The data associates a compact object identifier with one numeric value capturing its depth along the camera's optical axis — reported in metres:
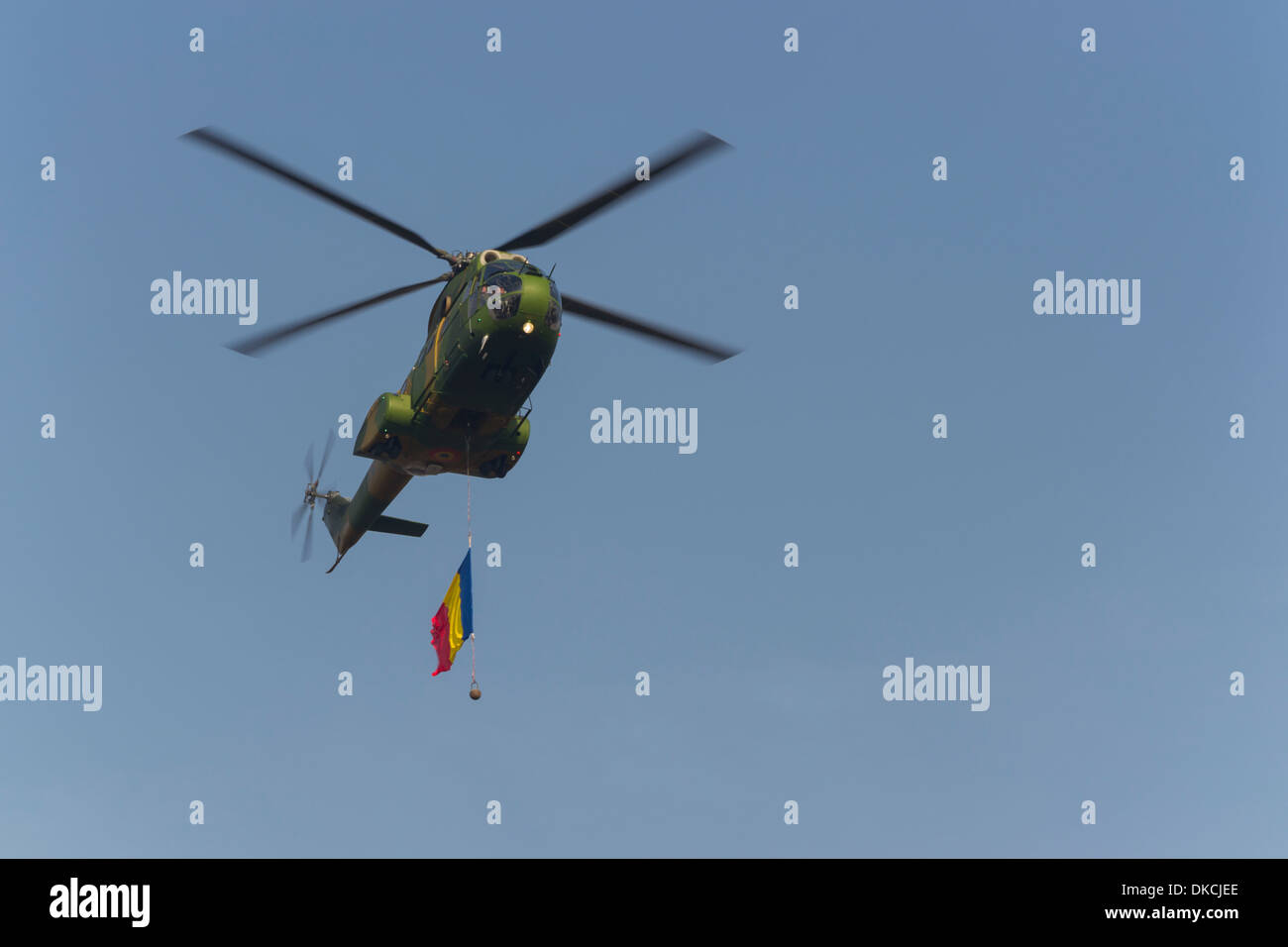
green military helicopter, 29.39
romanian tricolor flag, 30.64
